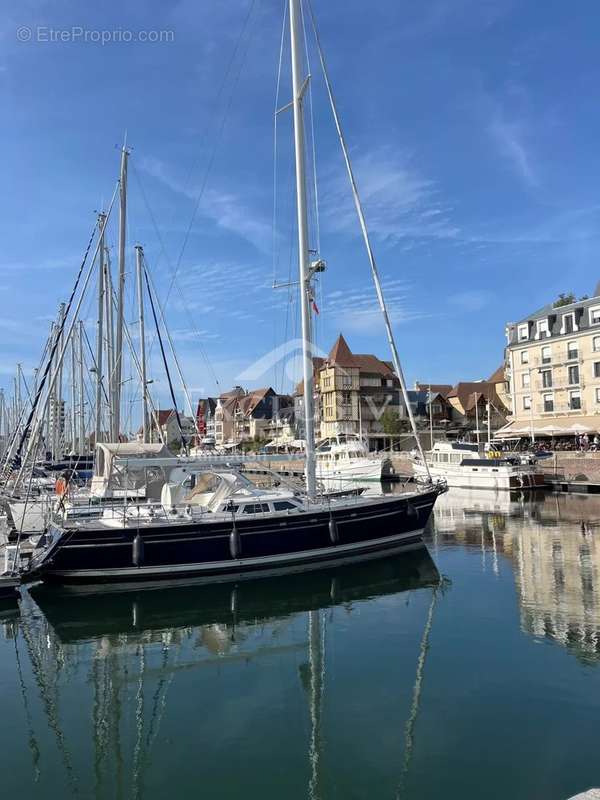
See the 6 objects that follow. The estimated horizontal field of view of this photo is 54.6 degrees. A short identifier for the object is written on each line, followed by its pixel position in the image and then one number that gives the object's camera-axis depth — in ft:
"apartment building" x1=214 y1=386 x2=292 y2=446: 387.14
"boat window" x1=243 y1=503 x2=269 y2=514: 63.93
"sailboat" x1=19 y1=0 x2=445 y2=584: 58.18
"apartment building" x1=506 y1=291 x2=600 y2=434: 181.16
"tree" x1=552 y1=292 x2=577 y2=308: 258.16
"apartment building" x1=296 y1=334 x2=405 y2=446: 302.25
